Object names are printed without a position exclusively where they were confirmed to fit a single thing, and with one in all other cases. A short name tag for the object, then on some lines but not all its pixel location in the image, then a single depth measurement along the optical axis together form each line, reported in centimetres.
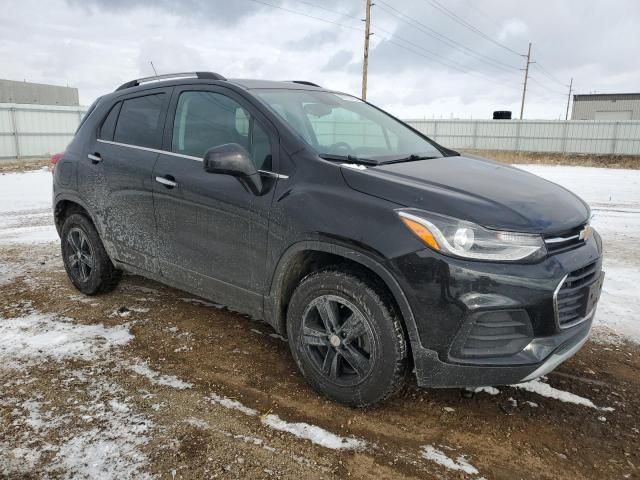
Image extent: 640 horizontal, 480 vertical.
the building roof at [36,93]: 3795
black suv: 237
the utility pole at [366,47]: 2291
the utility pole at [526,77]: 5150
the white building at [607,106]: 4466
